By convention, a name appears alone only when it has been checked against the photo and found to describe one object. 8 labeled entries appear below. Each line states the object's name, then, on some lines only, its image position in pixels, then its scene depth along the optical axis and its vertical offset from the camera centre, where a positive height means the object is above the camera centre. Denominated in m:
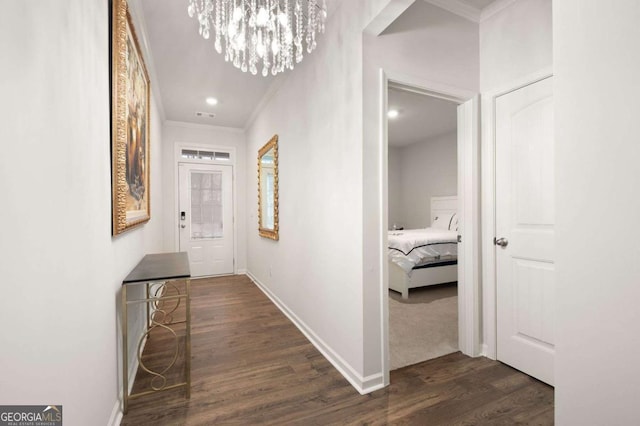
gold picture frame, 1.54 +0.60
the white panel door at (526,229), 1.88 -0.13
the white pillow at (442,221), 5.90 -0.22
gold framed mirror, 3.61 +0.34
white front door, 5.00 -0.06
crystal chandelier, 1.69 +1.20
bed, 3.84 -0.70
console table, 1.65 -0.42
